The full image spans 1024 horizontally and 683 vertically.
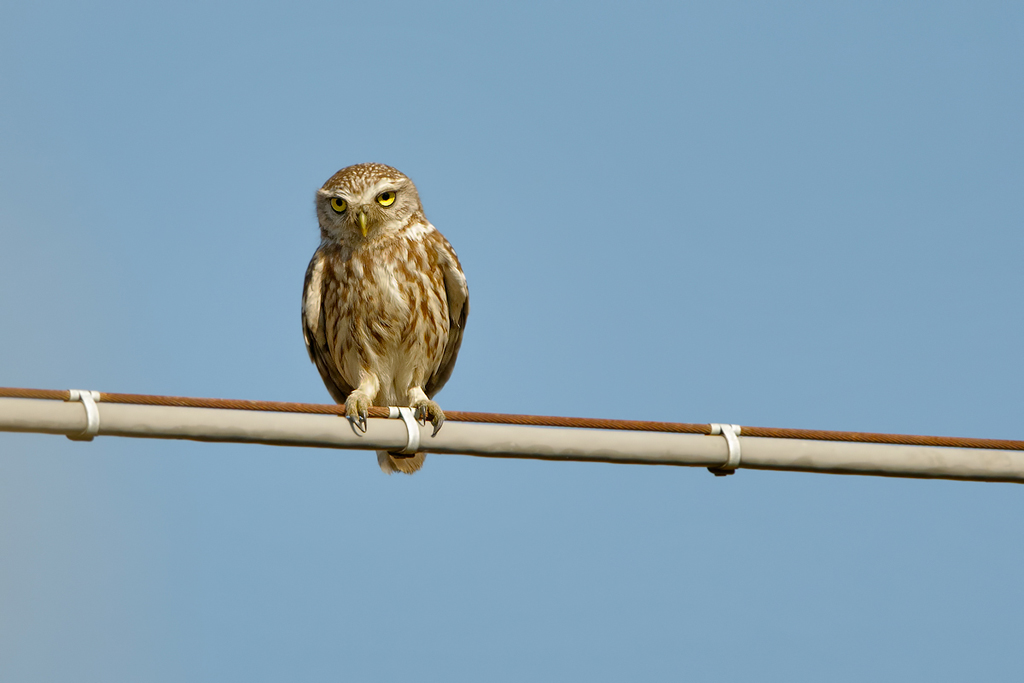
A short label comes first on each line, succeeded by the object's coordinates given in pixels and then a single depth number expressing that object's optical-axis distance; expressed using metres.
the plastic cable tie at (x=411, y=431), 9.97
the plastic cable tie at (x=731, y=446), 9.70
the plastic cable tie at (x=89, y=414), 8.61
